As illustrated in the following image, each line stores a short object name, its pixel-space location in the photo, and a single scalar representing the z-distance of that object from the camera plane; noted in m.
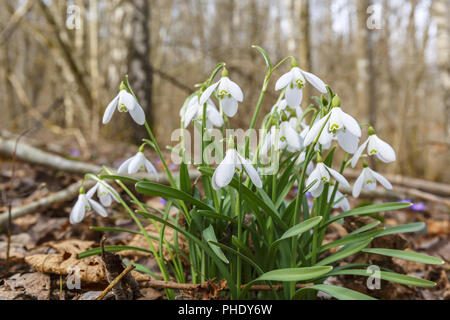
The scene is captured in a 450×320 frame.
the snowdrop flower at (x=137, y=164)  1.15
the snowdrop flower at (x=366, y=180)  1.15
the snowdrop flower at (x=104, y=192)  1.23
